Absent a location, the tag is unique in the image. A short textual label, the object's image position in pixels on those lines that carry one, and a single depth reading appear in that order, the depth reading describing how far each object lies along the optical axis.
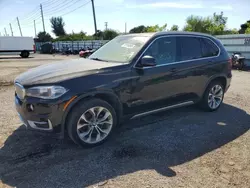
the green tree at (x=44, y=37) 60.20
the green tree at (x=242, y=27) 38.70
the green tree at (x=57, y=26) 74.25
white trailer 27.42
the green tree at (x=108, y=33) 47.62
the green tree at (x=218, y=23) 29.94
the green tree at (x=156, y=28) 34.06
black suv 3.27
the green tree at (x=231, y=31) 30.25
